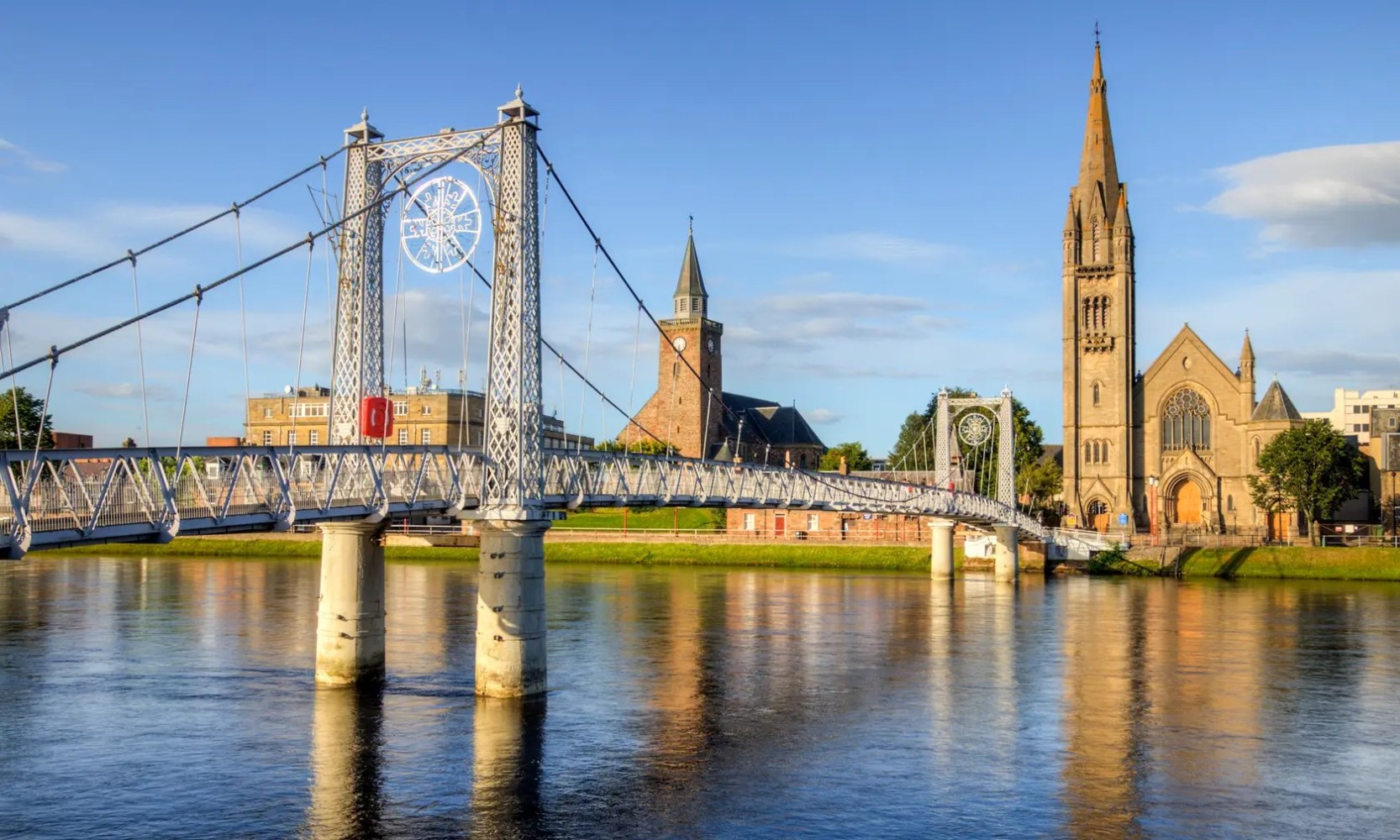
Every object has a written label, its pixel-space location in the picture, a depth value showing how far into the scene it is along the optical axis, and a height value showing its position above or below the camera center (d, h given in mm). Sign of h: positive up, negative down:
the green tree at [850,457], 145250 +4436
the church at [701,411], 141375 +9741
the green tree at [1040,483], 118750 +1292
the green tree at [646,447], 124419 +4821
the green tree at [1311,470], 96188 +2149
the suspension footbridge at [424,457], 33469 +1054
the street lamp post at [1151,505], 101550 -566
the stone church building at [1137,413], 106500 +6974
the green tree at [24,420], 85125 +5108
